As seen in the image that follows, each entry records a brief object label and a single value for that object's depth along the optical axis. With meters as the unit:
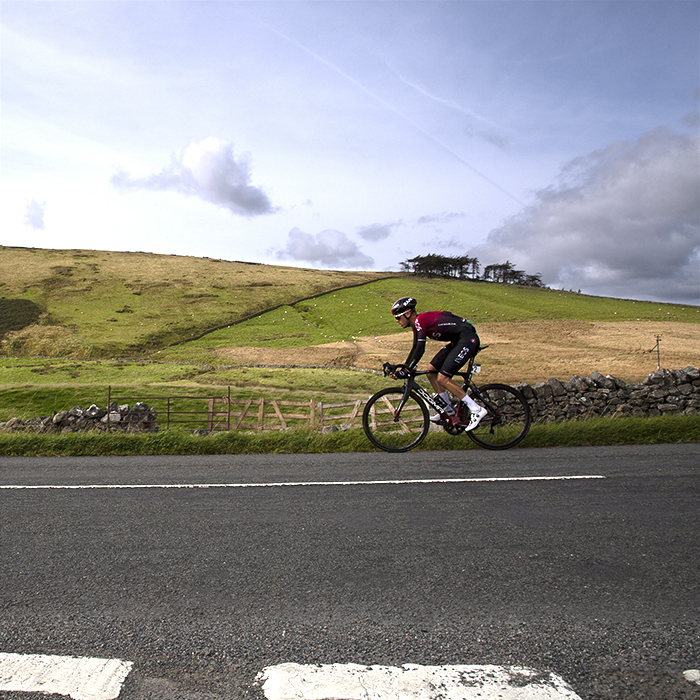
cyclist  8.96
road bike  9.19
